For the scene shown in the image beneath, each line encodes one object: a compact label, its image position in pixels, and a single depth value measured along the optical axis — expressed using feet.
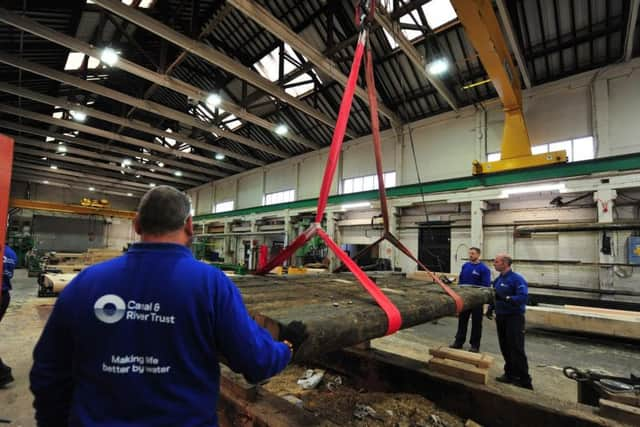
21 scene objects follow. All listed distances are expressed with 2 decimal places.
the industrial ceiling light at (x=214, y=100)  29.53
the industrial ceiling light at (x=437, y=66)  23.70
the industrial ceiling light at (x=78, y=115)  32.47
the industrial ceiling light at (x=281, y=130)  36.22
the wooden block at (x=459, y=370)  9.05
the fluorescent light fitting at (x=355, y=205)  32.79
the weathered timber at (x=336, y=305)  4.42
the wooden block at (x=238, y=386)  7.57
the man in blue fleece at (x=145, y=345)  3.25
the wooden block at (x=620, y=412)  6.80
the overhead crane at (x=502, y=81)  15.58
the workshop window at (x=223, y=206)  61.00
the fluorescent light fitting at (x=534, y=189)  21.16
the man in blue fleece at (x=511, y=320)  12.33
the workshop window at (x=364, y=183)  36.68
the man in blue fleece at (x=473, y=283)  15.93
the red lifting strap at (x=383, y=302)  5.41
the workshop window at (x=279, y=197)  48.68
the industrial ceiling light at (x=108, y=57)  22.33
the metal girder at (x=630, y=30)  18.48
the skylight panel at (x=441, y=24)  24.96
